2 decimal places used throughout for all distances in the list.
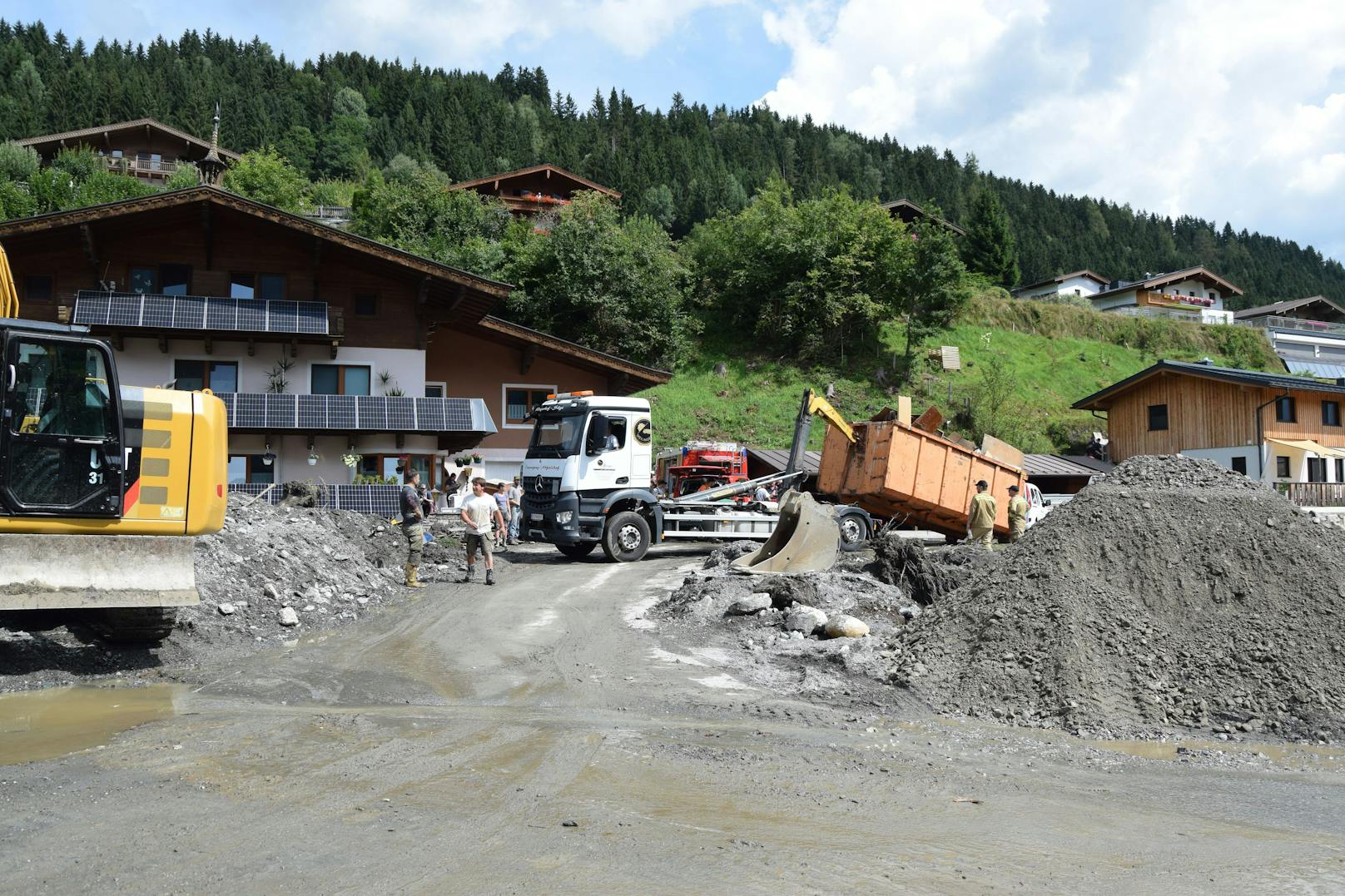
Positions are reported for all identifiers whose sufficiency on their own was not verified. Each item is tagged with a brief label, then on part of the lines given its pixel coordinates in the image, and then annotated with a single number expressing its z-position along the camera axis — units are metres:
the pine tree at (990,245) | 73.62
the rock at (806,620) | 12.09
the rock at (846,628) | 11.77
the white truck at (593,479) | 19.72
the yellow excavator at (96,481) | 8.35
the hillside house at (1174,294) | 77.88
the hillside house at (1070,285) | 84.88
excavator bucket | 15.75
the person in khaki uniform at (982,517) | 18.80
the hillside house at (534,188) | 70.06
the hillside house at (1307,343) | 63.62
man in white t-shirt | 15.99
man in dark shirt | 15.34
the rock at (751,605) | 13.03
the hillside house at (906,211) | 70.88
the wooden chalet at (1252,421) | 38.12
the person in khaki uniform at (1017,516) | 20.12
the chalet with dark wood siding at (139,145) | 73.88
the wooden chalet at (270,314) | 27.19
